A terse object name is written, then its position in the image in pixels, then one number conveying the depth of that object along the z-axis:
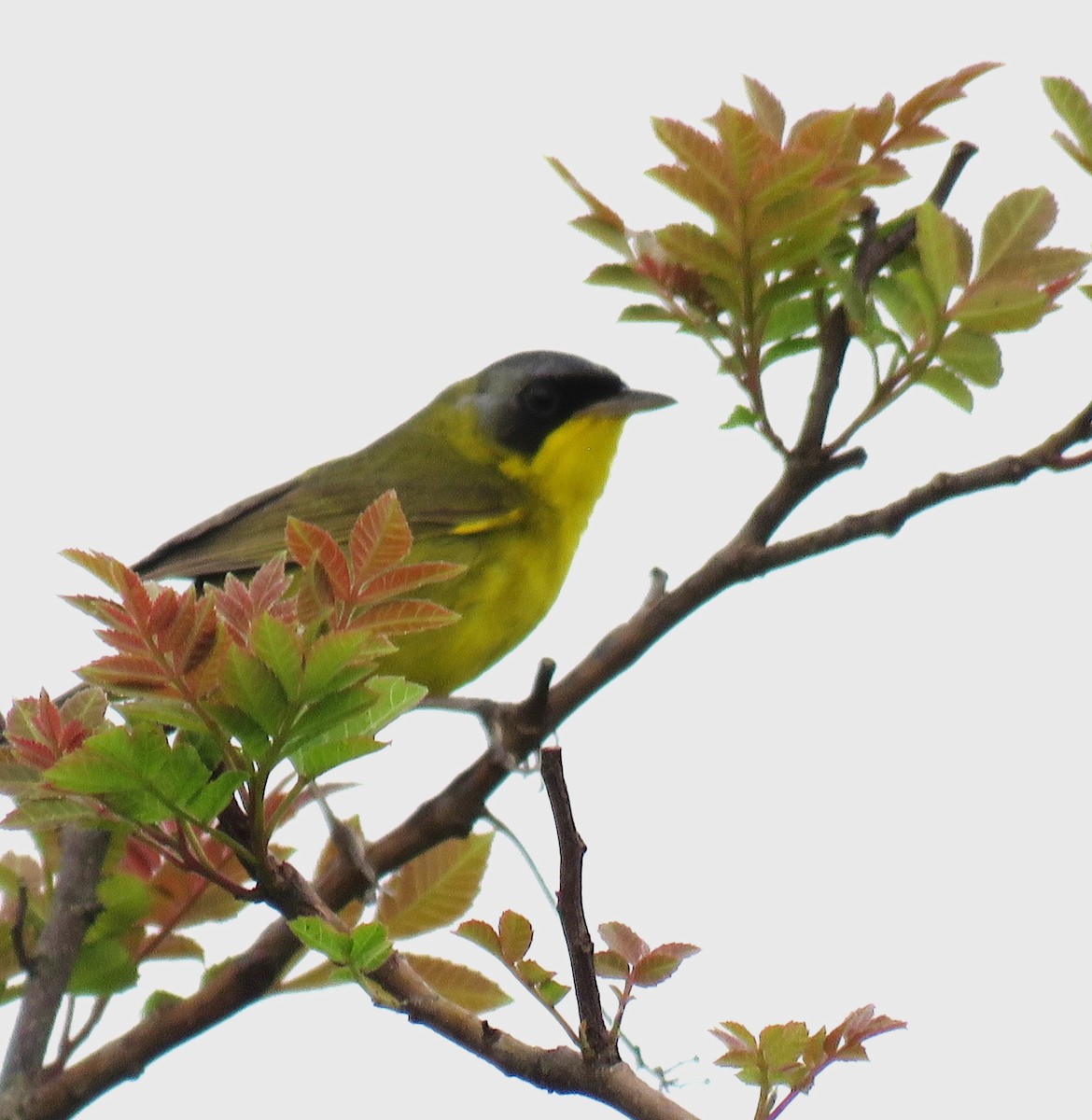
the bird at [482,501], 9.91
